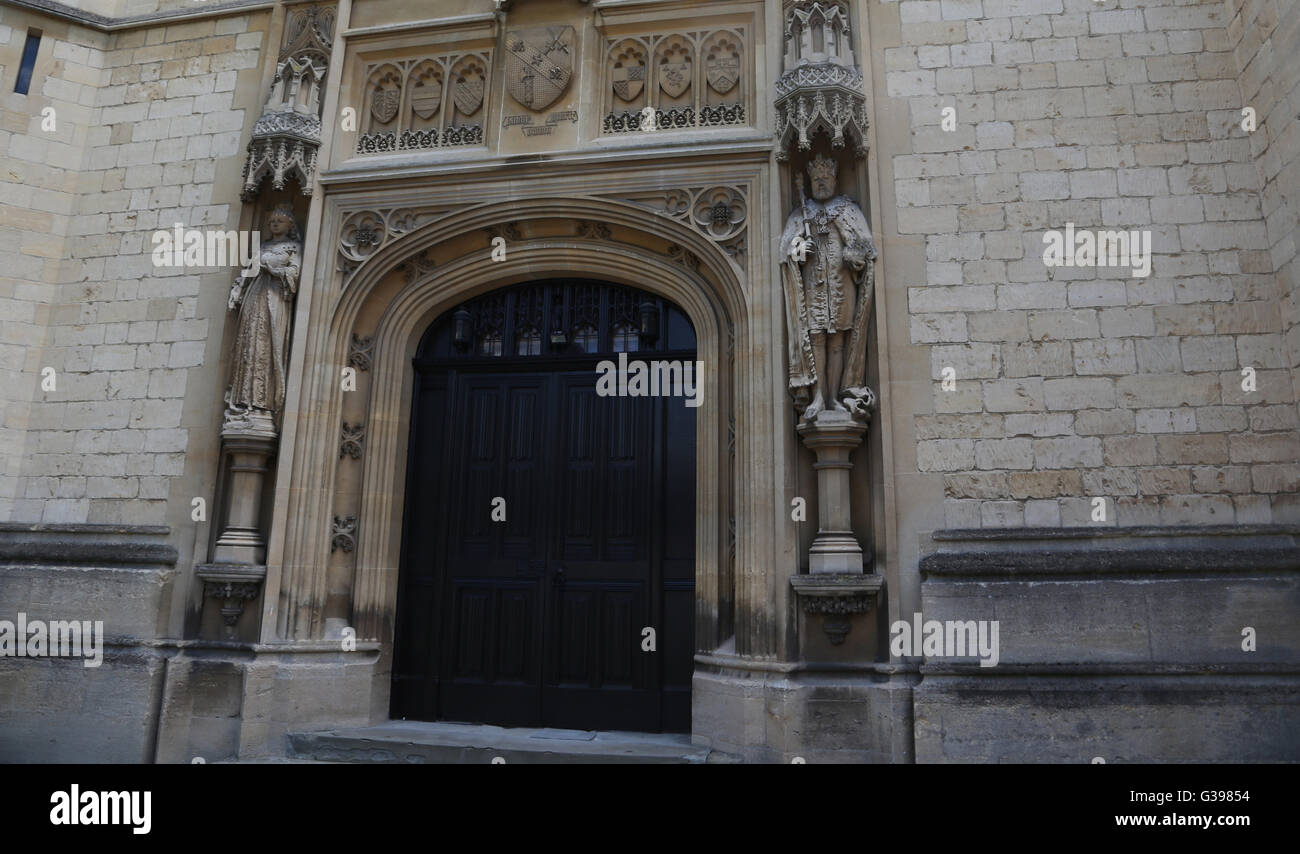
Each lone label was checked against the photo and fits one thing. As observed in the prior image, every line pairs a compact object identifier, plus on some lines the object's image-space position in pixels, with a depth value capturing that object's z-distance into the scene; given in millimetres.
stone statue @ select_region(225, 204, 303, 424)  7223
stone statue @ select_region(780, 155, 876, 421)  6391
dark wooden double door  7152
